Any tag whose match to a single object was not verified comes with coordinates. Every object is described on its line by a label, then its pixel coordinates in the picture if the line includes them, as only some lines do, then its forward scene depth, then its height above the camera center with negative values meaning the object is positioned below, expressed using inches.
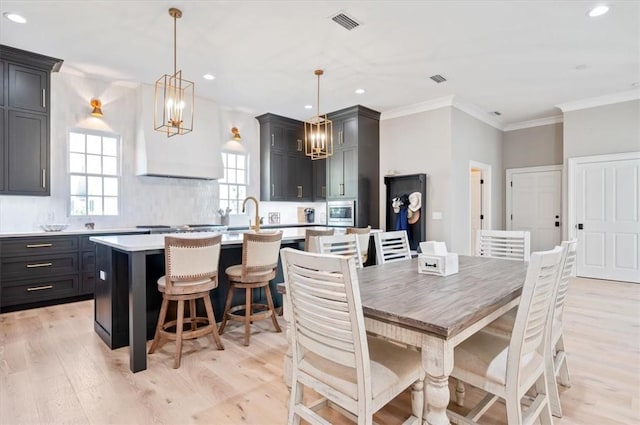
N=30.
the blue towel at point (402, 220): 222.2 -5.5
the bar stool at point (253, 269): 114.7 -20.2
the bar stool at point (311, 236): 130.6 -9.5
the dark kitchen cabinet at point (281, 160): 255.3 +40.9
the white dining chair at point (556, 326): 70.1 -27.1
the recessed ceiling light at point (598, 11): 117.3 +71.2
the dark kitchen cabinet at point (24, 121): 151.9 +42.9
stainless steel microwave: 235.3 -0.8
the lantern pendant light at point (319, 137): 163.4 +37.3
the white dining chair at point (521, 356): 54.1 -26.5
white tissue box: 81.7 -13.0
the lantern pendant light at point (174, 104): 116.2 +38.1
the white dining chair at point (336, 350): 49.9 -22.7
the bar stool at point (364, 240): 137.9 -11.9
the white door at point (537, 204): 250.8 +5.9
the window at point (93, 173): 183.5 +22.4
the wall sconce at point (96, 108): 182.9 +57.0
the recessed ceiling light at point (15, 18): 123.2 +72.7
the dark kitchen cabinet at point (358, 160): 234.8 +37.0
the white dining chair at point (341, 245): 92.8 -9.6
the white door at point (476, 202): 264.5 +7.7
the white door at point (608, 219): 205.5 -4.8
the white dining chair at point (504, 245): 113.5 -11.6
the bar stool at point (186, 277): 97.1 -19.5
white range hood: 191.5 +39.7
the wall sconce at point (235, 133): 244.8 +57.5
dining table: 48.9 -15.7
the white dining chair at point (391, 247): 110.2 -11.9
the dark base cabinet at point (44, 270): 149.3 -26.9
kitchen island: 95.3 -24.6
